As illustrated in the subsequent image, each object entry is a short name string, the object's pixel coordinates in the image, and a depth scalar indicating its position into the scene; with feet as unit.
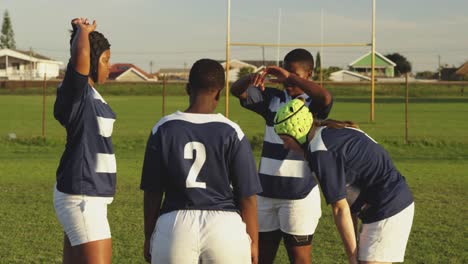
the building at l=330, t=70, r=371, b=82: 320.50
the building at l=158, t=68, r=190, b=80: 506.73
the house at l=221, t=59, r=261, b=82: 413.84
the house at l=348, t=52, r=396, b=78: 367.58
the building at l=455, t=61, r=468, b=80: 261.61
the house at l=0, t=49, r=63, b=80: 316.01
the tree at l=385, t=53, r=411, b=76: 416.54
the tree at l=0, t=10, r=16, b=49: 426.10
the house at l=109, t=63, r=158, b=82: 371.15
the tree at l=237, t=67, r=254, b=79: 266.96
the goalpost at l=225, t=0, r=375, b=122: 77.82
